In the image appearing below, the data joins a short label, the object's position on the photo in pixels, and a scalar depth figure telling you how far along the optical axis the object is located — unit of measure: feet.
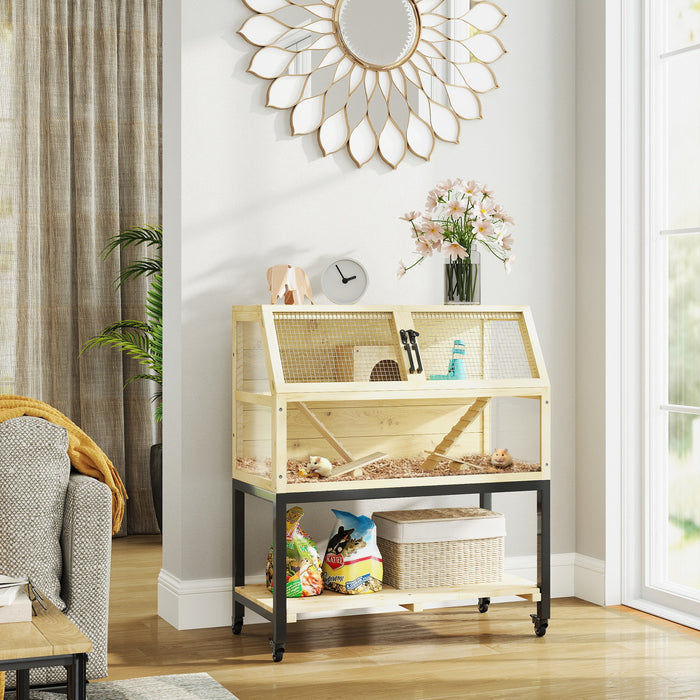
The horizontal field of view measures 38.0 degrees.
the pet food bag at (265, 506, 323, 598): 10.71
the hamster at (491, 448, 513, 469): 11.57
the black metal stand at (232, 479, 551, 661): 10.32
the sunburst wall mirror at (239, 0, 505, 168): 11.94
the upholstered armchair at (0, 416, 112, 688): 8.81
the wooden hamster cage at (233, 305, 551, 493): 10.67
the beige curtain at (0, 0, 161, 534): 16.89
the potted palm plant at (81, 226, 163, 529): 16.61
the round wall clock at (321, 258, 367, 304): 11.96
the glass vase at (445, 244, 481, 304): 11.64
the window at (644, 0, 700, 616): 12.08
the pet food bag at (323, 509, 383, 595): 10.91
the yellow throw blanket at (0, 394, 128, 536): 9.54
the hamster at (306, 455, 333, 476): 10.69
